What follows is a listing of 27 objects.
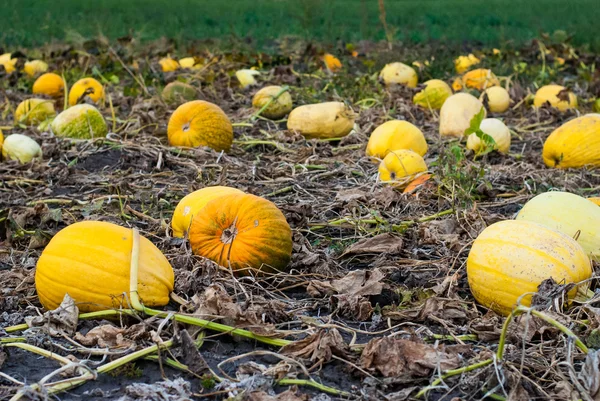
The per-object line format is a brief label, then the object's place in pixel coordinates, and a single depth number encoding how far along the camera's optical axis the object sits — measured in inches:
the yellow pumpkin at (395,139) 219.5
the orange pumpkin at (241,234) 133.5
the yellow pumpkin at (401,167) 188.1
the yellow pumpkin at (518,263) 117.7
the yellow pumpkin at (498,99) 309.3
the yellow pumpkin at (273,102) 286.4
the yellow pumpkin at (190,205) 146.5
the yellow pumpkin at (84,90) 302.2
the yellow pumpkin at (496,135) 229.0
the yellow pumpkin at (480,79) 328.2
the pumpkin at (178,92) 298.5
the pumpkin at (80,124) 249.0
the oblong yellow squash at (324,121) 257.0
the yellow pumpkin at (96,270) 114.9
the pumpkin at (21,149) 225.6
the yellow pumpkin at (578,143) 214.2
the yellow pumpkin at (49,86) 334.3
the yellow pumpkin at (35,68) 375.2
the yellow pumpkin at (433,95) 307.1
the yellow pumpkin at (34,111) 276.6
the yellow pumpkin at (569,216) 137.6
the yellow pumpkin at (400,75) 340.5
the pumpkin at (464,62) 383.0
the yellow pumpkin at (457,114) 260.4
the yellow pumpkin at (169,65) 385.1
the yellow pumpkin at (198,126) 230.7
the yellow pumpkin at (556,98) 295.4
